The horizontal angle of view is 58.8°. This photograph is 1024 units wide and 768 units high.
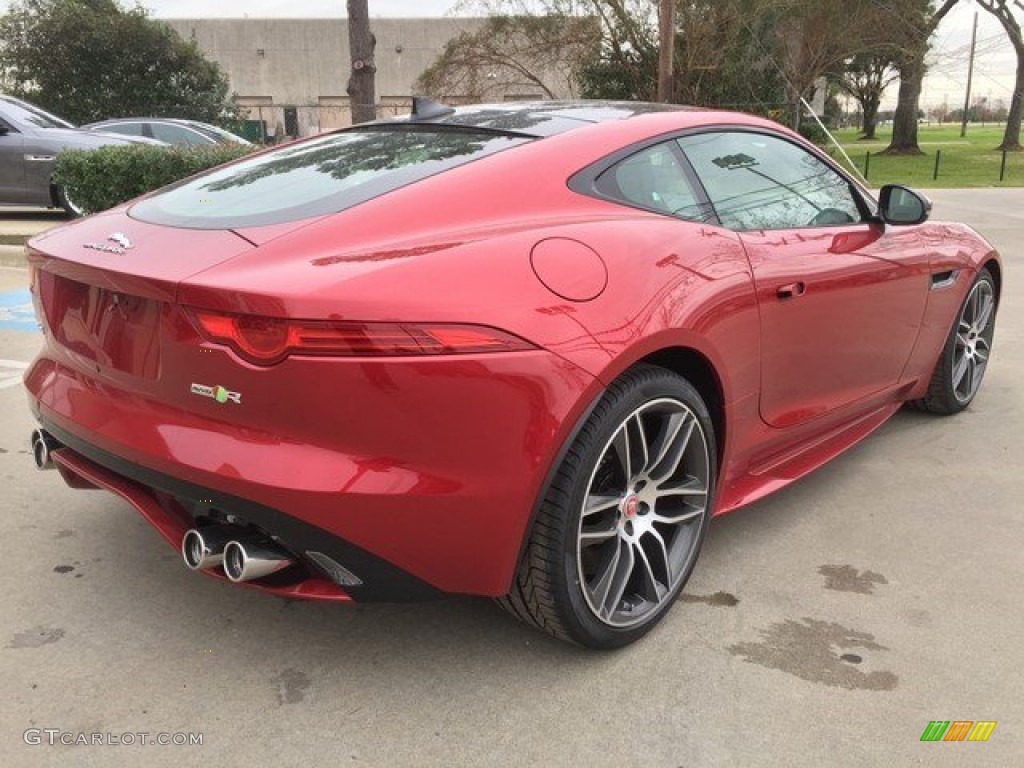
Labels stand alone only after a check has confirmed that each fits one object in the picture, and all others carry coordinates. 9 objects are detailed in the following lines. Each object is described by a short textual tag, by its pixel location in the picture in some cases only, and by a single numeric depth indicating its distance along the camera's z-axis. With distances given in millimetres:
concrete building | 47500
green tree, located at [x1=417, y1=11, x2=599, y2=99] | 26922
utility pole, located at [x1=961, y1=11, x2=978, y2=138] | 34969
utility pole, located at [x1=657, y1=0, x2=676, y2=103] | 16562
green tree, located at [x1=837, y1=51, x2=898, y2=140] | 46062
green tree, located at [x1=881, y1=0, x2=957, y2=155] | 27844
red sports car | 2059
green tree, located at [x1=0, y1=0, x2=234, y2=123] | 28625
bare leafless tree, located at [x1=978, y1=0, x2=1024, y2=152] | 32362
